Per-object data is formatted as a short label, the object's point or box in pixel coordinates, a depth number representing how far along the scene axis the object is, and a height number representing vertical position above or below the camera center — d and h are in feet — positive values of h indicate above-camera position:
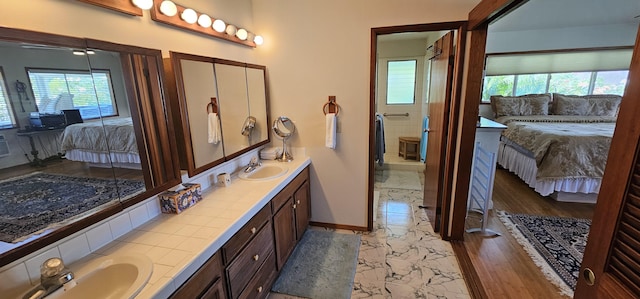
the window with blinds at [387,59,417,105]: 17.10 +0.93
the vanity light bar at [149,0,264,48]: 4.77 +1.64
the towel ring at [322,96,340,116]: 7.94 -0.32
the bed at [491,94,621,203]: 9.73 -1.94
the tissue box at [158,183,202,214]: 4.79 -1.86
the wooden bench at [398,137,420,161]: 16.11 -3.24
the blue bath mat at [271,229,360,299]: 6.38 -4.62
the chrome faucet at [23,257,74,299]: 2.91 -1.99
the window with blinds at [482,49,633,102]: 15.47 +1.22
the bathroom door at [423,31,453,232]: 7.48 -0.91
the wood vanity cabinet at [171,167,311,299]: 3.94 -2.96
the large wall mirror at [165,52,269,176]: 5.23 -0.19
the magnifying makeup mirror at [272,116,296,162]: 8.30 -1.05
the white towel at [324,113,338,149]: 7.88 -1.01
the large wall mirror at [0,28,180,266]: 2.96 -0.45
